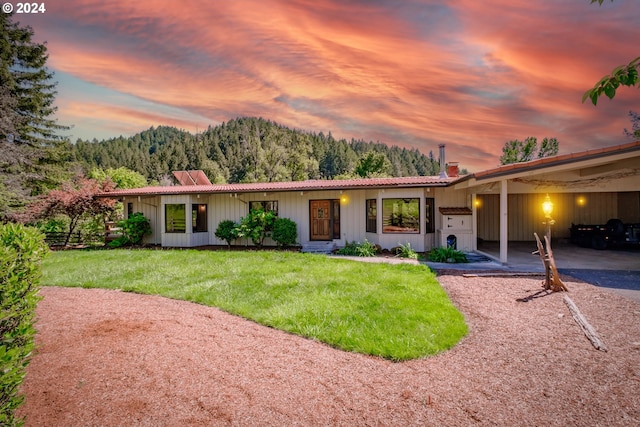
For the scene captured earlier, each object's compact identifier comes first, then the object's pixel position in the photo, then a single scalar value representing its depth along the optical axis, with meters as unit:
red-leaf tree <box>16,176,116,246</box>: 15.75
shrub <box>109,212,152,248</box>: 15.08
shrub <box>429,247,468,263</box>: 10.34
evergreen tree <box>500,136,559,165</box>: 37.34
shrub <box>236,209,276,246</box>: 13.70
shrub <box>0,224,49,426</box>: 2.18
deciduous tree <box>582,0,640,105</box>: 1.59
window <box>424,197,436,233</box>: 12.72
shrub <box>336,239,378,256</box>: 11.79
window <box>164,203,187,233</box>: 14.91
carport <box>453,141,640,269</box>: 8.40
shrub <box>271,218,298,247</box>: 13.45
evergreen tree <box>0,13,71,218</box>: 23.09
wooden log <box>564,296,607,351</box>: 4.22
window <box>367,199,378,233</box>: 13.06
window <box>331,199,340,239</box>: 13.92
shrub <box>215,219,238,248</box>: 14.17
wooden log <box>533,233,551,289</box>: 6.91
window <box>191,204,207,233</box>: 15.09
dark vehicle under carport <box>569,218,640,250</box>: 12.29
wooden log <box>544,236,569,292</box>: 6.83
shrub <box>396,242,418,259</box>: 11.28
